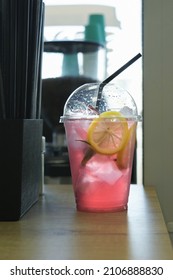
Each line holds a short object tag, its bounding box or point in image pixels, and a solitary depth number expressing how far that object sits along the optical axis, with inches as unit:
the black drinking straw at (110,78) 33.8
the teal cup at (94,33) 50.4
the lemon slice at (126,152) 32.1
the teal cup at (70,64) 50.9
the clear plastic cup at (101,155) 31.7
